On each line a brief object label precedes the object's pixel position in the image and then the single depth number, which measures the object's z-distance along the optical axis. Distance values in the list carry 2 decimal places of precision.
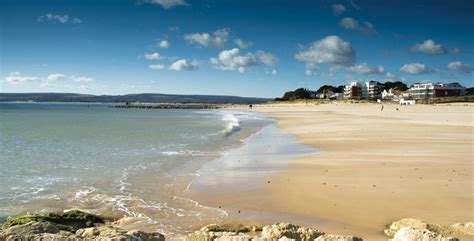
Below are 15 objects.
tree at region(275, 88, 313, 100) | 170.50
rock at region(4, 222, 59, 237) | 5.24
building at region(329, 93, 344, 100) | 167.89
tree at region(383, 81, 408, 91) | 155.38
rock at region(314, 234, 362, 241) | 5.32
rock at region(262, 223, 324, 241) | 6.29
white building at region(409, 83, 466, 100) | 120.06
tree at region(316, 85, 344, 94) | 194.68
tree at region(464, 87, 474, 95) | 121.76
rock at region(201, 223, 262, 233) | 7.70
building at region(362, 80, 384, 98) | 171.12
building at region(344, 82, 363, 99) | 163.38
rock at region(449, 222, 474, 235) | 7.26
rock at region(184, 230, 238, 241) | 5.80
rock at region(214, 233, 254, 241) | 5.27
